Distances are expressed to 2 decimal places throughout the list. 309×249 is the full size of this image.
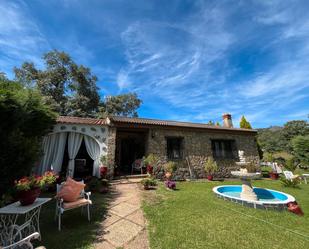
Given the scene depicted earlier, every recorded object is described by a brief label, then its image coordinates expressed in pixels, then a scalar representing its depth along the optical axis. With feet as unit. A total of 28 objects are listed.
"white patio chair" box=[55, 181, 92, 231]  11.60
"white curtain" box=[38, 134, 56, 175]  26.84
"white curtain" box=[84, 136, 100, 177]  28.17
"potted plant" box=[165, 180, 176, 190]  23.10
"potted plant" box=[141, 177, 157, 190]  22.72
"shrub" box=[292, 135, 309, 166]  54.84
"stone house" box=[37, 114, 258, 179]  28.99
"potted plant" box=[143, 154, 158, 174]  29.45
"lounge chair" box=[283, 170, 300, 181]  28.61
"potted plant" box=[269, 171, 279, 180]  36.61
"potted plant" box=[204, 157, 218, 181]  32.27
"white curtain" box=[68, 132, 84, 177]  27.62
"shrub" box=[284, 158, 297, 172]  39.34
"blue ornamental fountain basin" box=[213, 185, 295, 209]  15.96
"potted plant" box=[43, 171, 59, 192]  11.22
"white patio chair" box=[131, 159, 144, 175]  32.98
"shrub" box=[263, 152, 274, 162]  41.43
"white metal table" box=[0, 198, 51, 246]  8.31
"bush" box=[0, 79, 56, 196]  12.24
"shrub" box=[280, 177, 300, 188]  26.66
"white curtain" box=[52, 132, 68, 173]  27.37
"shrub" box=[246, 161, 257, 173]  19.33
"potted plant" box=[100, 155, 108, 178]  26.25
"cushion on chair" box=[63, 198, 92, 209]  11.99
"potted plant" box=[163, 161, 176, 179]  29.04
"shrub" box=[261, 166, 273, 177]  40.73
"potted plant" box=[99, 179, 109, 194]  20.77
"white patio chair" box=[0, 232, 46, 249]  5.65
